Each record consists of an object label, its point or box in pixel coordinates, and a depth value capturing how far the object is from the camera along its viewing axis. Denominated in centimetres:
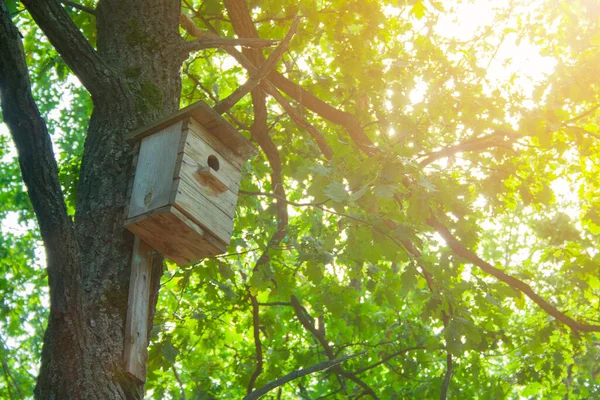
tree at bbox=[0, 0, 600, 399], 456
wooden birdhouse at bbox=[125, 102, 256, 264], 524
